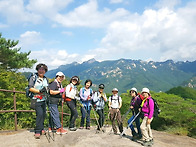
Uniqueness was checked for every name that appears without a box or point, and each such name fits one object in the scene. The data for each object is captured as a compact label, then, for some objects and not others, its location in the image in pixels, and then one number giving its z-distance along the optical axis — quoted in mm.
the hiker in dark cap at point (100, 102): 6709
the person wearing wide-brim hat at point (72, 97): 5827
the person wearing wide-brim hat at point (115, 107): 6418
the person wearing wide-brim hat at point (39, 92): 4707
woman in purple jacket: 5616
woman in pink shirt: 4941
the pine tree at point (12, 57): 16847
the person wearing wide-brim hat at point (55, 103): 5266
